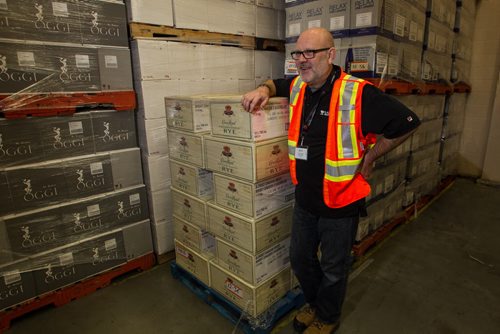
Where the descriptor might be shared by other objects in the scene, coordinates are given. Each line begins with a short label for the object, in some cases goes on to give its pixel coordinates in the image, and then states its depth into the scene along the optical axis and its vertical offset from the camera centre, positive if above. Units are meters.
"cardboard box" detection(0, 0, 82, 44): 2.46 +0.58
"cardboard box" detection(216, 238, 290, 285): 2.52 -1.38
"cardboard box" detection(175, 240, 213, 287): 2.96 -1.62
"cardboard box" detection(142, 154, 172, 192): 3.37 -0.83
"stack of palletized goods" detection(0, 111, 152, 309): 2.69 -0.97
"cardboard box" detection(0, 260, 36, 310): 2.70 -1.59
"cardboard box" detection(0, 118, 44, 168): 2.58 -0.39
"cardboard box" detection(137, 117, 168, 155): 3.28 -0.44
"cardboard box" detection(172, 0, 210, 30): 3.31 +0.81
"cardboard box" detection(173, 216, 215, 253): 2.97 -1.36
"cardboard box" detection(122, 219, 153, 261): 3.38 -1.55
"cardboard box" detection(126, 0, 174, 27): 3.00 +0.77
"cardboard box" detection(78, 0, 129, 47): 2.79 +0.63
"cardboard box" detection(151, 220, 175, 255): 3.54 -1.59
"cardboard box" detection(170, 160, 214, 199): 2.83 -0.79
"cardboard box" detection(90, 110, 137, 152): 3.04 -0.35
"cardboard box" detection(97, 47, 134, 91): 2.94 +0.23
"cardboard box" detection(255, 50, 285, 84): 4.24 +0.34
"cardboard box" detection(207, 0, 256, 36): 3.61 +0.85
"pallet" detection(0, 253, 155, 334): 2.77 -1.85
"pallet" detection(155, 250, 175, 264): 3.65 -1.87
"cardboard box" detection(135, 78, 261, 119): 3.20 +0.02
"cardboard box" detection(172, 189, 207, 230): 2.85 -1.07
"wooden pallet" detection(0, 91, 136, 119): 2.55 -0.07
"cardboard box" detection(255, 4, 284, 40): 4.09 +0.86
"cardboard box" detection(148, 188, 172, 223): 3.46 -1.21
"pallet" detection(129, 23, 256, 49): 3.07 +0.59
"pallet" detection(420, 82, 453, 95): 4.30 -0.03
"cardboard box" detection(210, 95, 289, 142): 2.26 -0.21
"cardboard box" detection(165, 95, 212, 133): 2.65 -0.18
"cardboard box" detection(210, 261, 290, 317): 2.56 -1.65
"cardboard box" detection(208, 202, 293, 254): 2.44 -1.08
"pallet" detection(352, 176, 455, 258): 3.66 -1.79
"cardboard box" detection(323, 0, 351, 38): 3.25 +0.73
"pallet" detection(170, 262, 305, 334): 2.57 -1.85
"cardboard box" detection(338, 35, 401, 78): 3.13 +0.31
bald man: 2.04 -0.40
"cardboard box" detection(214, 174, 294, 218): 2.39 -0.80
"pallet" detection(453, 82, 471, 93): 5.59 -0.03
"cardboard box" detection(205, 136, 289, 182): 2.29 -0.50
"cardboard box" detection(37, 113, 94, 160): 2.76 -0.36
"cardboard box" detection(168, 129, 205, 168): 2.71 -0.48
